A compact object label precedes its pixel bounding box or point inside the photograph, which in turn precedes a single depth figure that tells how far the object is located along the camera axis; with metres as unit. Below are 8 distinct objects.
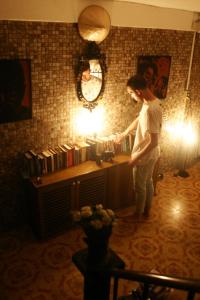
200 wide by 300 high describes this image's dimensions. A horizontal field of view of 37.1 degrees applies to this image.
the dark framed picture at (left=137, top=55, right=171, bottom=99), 3.79
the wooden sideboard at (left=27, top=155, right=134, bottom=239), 2.97
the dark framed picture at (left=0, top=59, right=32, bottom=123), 2.72
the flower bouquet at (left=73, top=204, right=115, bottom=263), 1.60
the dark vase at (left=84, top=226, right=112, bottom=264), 1.58
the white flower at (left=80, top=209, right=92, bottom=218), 1.74
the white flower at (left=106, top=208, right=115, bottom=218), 1.77
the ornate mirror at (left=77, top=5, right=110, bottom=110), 3.02
